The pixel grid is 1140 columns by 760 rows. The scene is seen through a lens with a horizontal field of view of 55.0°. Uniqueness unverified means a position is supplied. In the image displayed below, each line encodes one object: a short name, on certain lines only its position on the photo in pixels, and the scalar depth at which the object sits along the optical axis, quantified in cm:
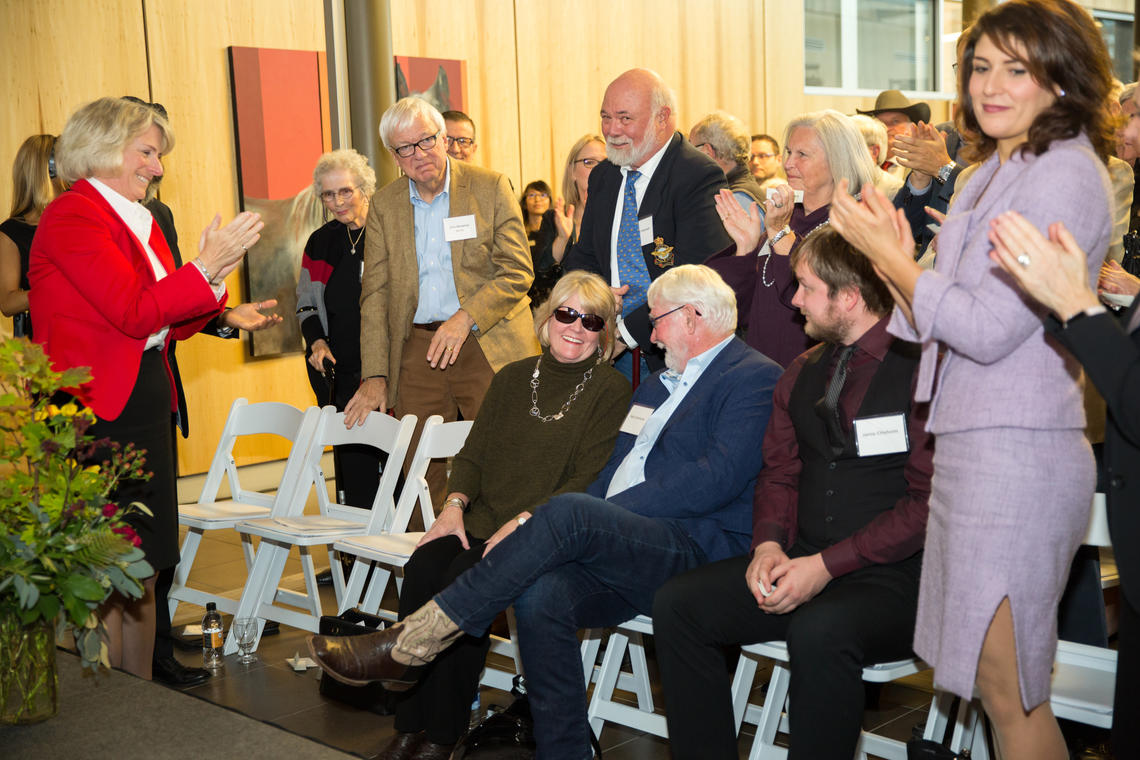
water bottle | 390
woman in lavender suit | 180
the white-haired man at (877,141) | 416
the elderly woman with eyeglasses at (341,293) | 478
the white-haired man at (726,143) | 473
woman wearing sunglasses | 318
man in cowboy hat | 602
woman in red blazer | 306
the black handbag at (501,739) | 299
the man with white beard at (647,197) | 373
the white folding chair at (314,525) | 385
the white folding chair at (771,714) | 270
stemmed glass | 389
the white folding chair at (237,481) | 416
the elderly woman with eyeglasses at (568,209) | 555
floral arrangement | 183
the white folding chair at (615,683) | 302
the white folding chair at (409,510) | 373
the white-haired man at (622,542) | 272
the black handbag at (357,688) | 324
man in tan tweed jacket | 433
